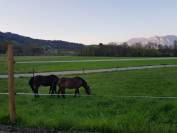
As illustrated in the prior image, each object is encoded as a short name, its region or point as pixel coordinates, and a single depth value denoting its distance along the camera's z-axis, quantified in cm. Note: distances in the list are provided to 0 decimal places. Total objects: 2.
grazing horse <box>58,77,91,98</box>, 1377
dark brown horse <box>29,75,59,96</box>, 1433
